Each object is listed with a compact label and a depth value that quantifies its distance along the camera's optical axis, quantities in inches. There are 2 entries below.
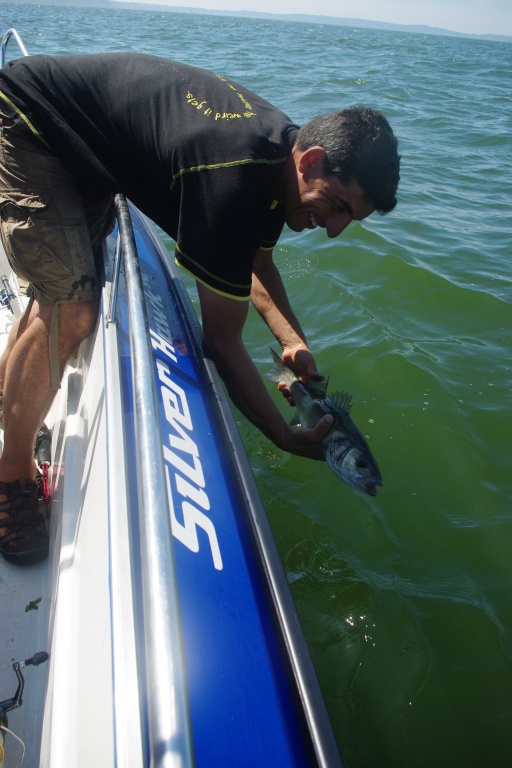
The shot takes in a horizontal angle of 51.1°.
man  83.1
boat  48.6
